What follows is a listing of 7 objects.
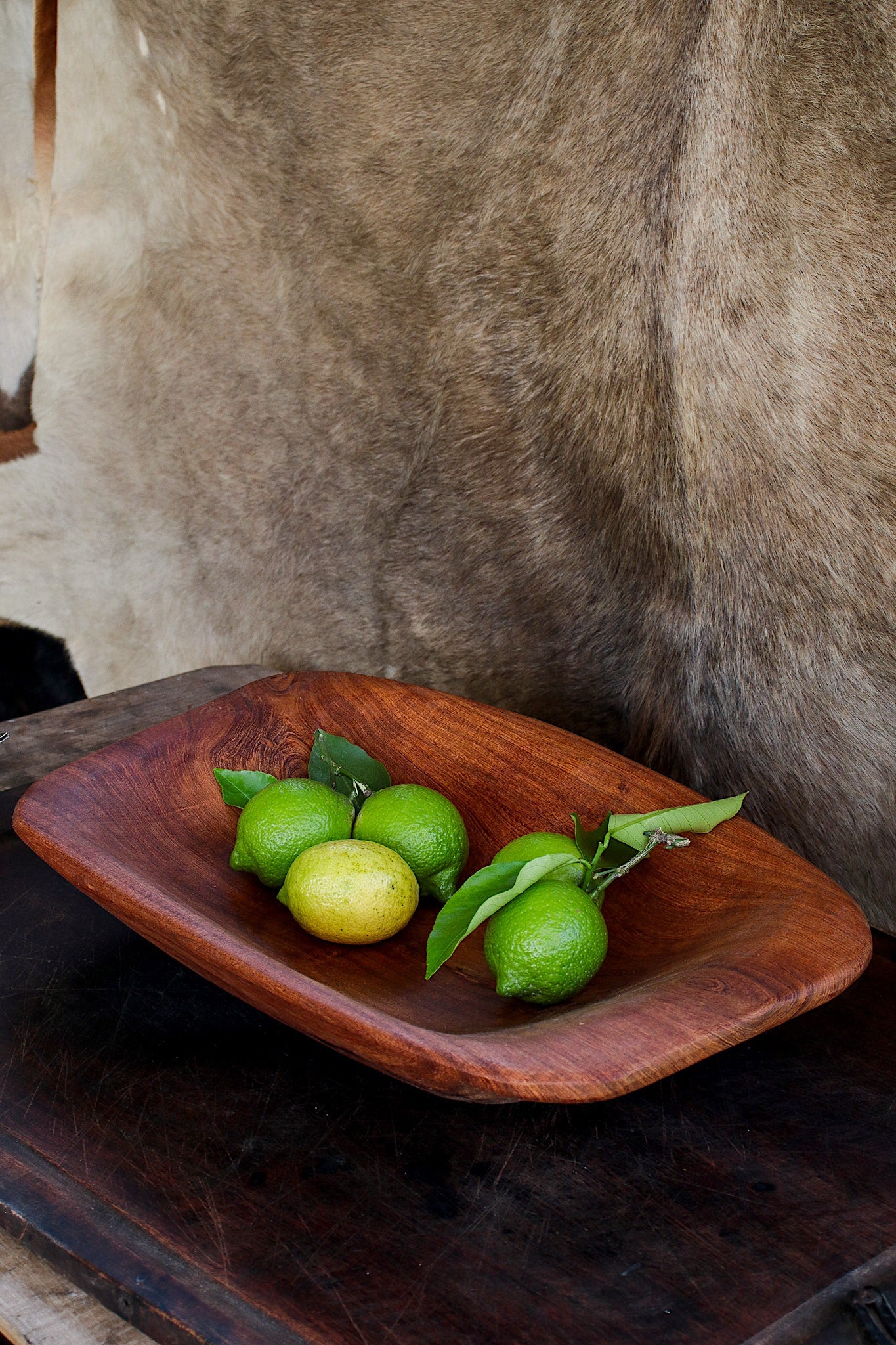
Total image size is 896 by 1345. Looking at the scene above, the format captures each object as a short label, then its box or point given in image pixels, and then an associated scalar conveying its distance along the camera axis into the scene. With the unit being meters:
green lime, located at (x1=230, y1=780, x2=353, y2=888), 1.82
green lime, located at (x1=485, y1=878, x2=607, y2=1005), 1.73
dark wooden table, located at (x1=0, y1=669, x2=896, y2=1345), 1.64
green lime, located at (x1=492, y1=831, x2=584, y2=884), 1.80
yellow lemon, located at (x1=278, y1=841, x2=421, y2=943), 1.78
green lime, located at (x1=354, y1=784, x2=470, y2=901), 1.83
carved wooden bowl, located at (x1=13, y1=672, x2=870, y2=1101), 1.64
